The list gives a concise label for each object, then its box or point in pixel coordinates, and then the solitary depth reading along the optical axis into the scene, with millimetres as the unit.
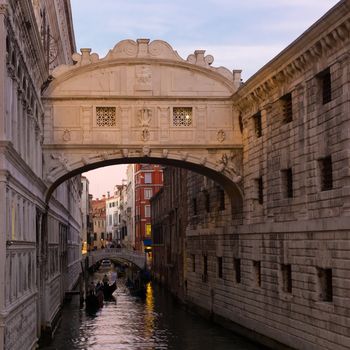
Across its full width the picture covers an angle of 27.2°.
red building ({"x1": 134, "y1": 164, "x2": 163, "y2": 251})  71750
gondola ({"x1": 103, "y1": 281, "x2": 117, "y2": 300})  37181
